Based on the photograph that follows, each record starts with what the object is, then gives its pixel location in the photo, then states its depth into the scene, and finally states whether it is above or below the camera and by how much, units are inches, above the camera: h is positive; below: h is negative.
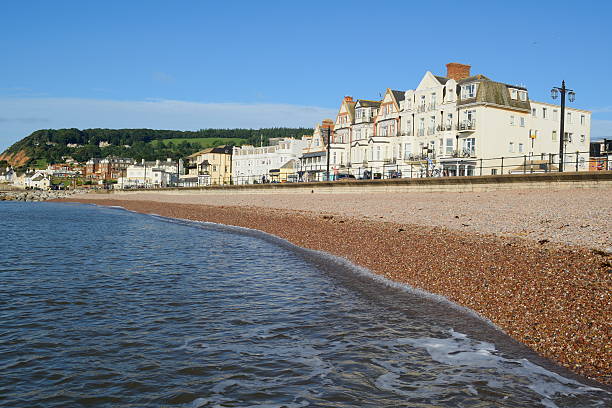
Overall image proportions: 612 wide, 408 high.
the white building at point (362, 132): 2682.1 +266.5
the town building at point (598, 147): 1831.2 +163.2
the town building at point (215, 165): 5012.3 +165.0
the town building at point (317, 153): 3056.1 +175.4
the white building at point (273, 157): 3794.3 +189.2
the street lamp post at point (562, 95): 1169.0 +203.9
